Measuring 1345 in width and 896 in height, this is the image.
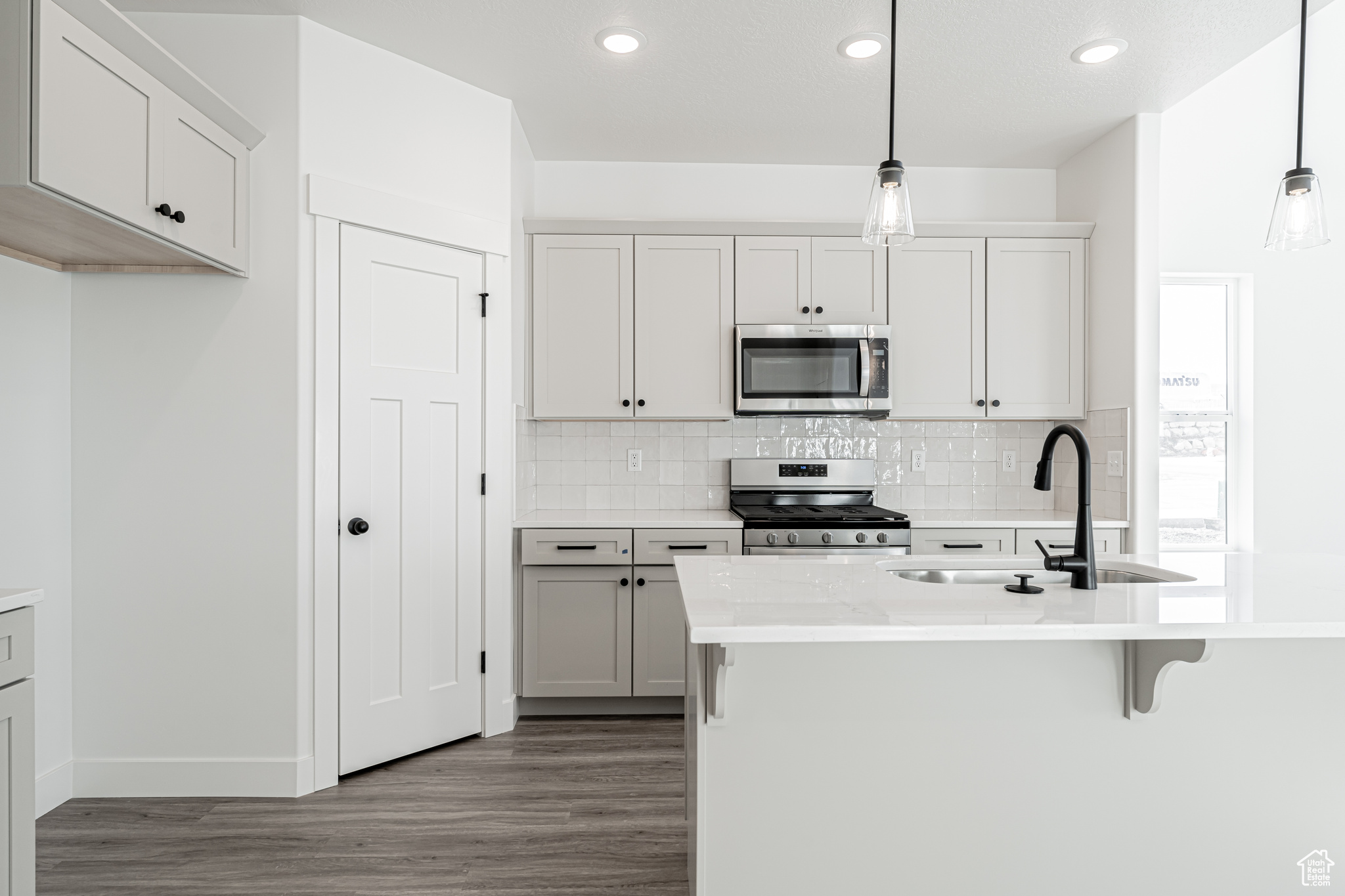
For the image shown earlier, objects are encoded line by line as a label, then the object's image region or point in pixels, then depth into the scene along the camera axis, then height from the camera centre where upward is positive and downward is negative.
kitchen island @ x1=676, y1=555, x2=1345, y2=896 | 1.63 -0.68
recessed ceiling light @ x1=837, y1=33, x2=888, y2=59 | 2.67 +1.44
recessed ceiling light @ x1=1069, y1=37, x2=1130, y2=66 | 2.73 +1.45
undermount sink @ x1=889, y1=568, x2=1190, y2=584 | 1.96 -0.34
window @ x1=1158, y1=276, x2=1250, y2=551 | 3.99 +0.20
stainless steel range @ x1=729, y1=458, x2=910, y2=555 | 3.32 -0.30
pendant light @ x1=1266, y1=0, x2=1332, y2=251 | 1.73 +0.55
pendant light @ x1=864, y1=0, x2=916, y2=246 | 1.80 +0.57
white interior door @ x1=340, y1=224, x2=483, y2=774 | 2.72 -0.19
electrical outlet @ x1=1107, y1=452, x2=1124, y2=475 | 3.45 -0.07
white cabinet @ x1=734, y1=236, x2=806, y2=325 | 3.62 +0.79
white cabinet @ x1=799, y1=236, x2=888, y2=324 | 3.64 +0.78
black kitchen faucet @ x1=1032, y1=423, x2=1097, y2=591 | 1.66 -0.20
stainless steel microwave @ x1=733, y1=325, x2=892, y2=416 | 3.57 +0.36
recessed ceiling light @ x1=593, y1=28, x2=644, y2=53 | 2.66 +1.45
